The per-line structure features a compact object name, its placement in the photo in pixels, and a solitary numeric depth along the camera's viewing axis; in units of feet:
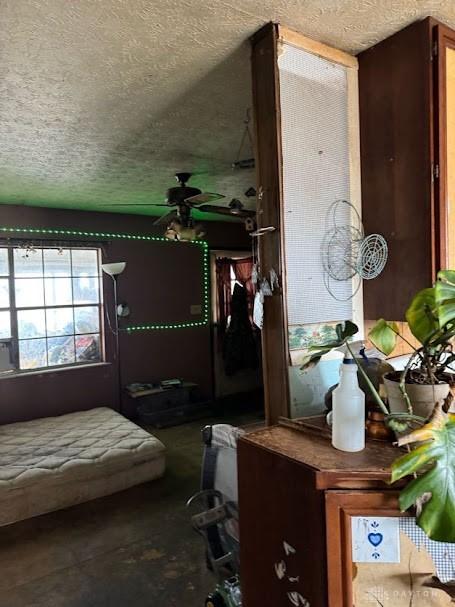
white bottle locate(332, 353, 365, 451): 3.20
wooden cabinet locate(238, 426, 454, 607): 2.87
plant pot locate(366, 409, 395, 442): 3.38
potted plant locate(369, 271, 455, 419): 3.07
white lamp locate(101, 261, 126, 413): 15.34
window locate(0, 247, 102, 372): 13.74
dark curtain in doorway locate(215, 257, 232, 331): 18.10
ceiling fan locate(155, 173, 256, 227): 8.45
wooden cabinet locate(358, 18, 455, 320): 4.53
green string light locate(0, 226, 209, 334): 14.05
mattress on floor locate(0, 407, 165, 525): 9.31
